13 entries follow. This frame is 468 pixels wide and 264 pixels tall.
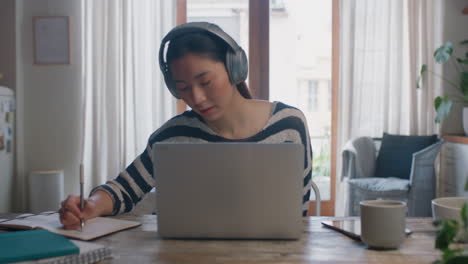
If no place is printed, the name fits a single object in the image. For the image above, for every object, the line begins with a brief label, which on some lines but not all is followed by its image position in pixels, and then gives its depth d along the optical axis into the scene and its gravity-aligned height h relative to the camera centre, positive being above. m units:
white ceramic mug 0.96 -0.22
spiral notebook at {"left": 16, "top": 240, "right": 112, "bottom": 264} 0.85 -0.25
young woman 1.32 +0.02
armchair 3.34 -0.48
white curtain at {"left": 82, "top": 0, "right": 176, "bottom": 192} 3.97 +0.28
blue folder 0.85 -0.24
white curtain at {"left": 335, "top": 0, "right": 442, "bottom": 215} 3.95 +0.41
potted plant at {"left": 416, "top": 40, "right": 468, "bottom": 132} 3.60 +0.27
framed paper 3.99 +0.58
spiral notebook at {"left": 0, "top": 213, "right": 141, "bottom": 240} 1.07 -0.26
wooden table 0.91 -0.27
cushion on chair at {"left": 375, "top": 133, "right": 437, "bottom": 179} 3.65 -0.30
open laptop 0.97 -0.15
